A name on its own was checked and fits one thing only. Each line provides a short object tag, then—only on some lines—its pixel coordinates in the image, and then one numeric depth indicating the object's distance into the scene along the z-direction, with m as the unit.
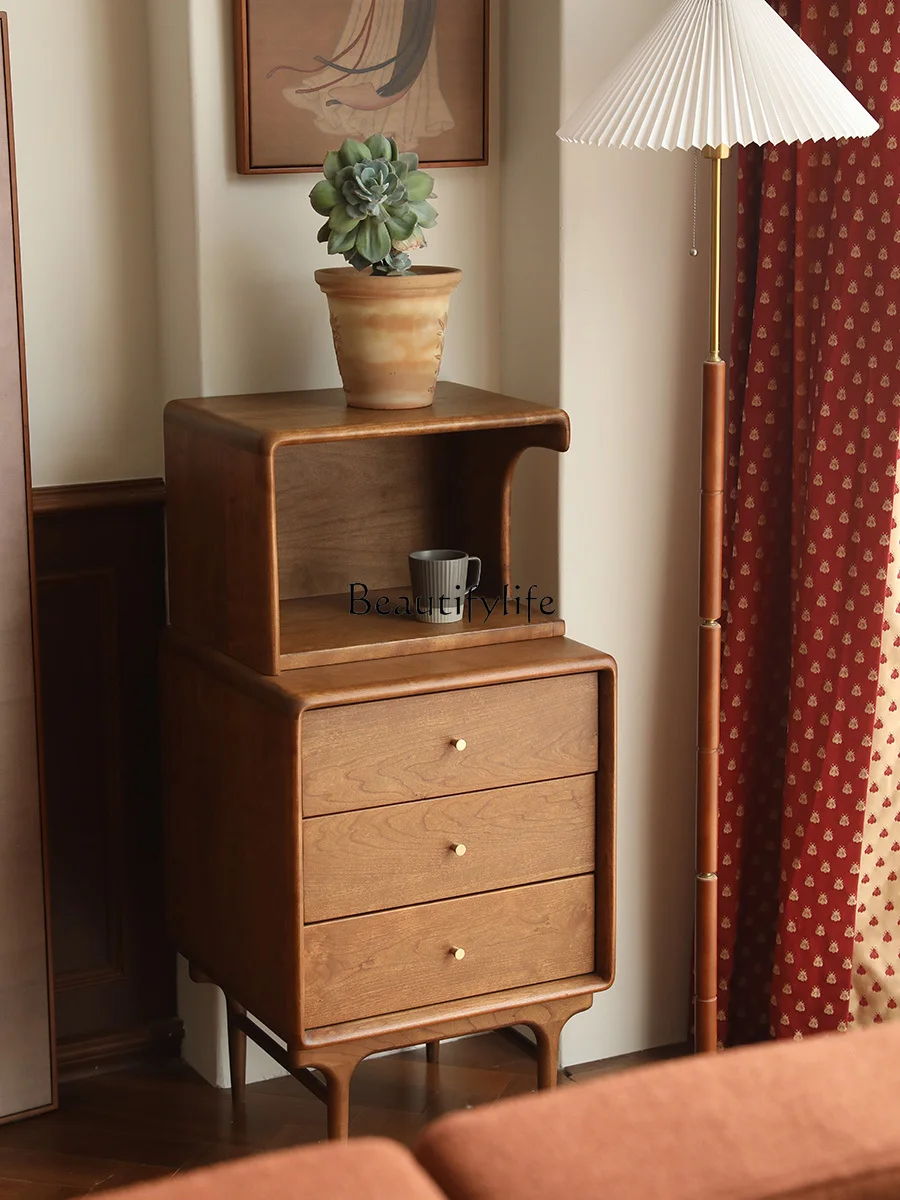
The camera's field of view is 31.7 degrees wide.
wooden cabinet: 2.19
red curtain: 2.44
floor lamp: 2.13
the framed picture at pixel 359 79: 2.43
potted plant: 2.26
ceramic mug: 2.39
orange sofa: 1.20
